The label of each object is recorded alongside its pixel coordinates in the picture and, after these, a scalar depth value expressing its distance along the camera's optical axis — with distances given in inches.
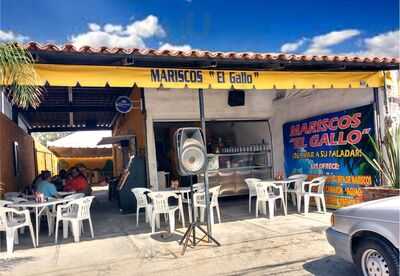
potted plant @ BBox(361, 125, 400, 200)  214.5
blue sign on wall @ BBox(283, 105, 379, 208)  271.0
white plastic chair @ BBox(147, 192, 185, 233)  246.5
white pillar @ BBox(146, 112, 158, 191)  349.7
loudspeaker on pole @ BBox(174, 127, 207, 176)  200.9
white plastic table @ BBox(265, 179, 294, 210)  295.3
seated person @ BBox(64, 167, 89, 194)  366.0
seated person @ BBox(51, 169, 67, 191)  398.0
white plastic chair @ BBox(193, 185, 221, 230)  266.7
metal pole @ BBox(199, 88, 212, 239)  213.0
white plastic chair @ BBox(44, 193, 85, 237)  263.7
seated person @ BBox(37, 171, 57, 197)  285.6
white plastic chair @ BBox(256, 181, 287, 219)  280.7
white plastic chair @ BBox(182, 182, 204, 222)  288.3
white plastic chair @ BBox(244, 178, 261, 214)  309.4
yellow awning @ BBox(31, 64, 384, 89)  195.3
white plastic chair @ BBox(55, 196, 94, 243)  236.2
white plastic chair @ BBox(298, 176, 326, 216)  288.5
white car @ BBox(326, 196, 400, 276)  117.3
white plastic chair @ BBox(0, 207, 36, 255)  214.1
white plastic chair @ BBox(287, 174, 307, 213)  301.2
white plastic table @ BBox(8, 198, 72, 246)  232.7
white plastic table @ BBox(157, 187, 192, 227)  266.2
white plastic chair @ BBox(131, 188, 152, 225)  279.9
